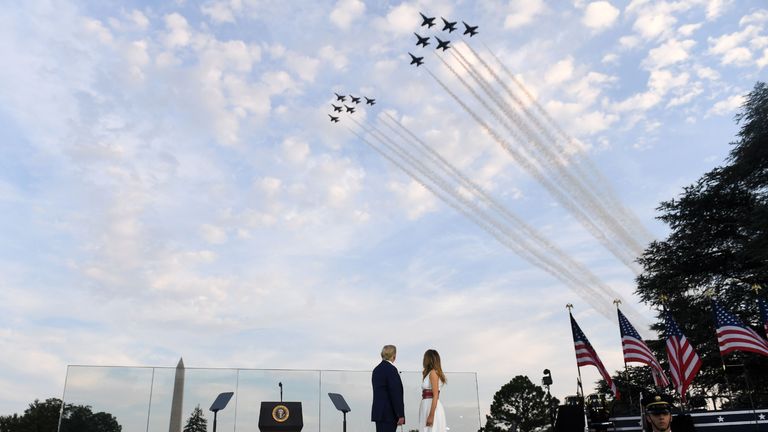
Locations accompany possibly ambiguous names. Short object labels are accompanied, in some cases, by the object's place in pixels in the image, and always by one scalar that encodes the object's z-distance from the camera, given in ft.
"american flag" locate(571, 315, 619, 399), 71.61
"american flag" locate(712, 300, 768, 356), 59.57
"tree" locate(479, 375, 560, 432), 201.46
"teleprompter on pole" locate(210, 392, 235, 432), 45.50
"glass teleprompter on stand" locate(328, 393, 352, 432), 47.00
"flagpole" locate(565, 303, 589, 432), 54.87
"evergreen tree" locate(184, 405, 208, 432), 45.27
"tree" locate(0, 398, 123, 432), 220.02
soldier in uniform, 15.94
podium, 45.39
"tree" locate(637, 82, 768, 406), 107.14
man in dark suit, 26.27
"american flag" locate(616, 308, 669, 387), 68.23
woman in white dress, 24.53
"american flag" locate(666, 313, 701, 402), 64.18
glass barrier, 44.19
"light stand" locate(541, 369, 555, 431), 59.66
